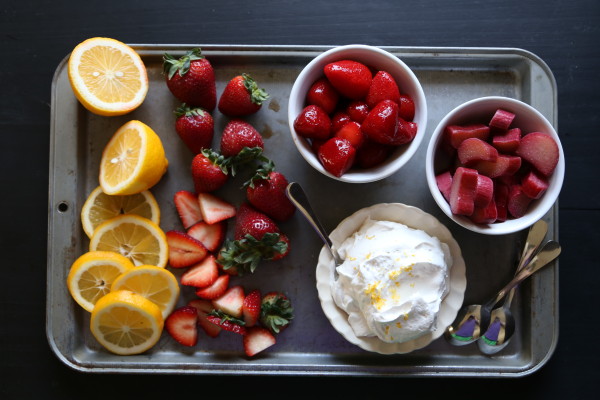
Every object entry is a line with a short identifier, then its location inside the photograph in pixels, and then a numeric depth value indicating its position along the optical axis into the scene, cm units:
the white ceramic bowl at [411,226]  73
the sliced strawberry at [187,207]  75
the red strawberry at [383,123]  68
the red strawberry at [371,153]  71
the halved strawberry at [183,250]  75
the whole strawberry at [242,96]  73
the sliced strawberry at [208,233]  75
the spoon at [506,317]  73
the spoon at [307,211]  72
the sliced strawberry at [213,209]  74
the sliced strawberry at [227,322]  73
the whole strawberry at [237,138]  73
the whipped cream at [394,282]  70
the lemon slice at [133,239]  74
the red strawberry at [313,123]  69
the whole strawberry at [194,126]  73
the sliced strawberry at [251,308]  74
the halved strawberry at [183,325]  74
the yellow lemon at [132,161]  72
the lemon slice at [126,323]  72
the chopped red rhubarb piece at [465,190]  68
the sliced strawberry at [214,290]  74
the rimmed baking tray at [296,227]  75
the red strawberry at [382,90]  70
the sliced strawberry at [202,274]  74
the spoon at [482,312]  73
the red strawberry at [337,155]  69
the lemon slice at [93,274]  73
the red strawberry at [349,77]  70
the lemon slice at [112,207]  75
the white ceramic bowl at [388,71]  70
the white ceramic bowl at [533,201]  70
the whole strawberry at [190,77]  73
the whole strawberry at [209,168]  73
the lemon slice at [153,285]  73
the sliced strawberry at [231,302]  74
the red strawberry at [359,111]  71
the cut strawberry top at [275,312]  74
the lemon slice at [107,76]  73
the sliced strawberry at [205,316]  75
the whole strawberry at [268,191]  73
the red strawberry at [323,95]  71
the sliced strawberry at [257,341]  74
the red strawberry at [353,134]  69
